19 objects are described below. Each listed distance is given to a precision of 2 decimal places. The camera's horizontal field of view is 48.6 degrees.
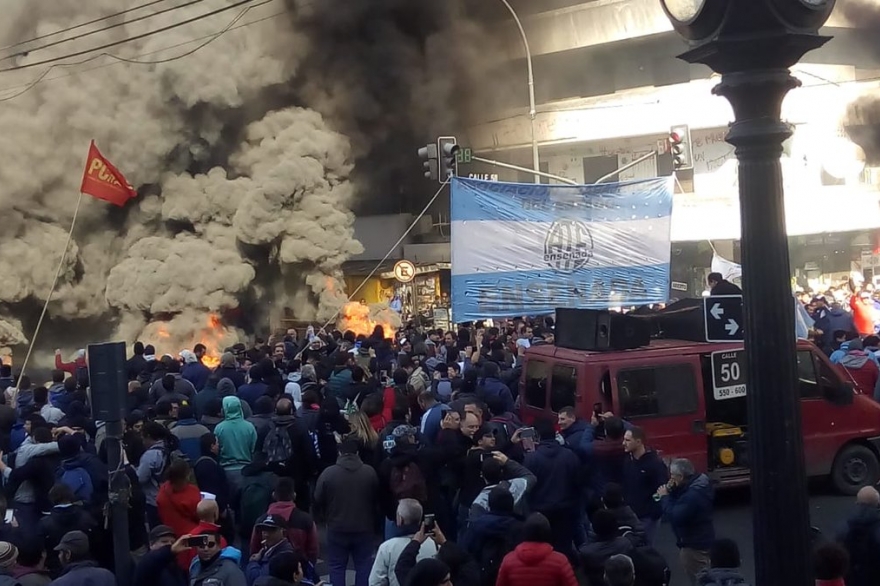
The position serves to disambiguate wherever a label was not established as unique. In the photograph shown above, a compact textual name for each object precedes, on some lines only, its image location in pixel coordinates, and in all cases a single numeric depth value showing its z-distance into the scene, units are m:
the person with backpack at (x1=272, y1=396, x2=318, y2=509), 7.65
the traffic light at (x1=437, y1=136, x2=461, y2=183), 15.52
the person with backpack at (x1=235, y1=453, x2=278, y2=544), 7.02
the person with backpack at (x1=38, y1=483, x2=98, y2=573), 5.74
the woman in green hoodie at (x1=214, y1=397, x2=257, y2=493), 7.70
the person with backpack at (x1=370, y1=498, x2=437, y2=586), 5.30
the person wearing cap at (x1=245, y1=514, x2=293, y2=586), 5.23
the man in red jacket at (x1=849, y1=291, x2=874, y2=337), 15.70
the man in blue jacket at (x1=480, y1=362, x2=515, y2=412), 8.81
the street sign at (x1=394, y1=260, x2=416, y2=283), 20.88
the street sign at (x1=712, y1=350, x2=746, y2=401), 8.62
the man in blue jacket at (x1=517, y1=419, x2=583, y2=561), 6.66
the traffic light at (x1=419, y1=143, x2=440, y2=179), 15.81
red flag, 17.77
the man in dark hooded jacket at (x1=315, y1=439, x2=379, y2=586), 6.63
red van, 8.44
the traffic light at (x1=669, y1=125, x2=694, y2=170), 16.72
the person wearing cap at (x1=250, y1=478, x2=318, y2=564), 5.91
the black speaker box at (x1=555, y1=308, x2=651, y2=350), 8.59
